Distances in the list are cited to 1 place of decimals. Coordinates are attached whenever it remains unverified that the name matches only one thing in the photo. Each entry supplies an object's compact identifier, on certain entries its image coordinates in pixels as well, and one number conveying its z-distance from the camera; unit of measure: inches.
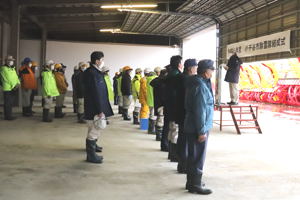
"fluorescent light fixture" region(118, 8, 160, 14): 612.9
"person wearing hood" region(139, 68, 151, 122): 330.2
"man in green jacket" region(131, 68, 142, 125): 383.4
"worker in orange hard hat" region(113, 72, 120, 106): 563.6
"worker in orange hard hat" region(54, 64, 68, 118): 391.5
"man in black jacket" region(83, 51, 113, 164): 197.2
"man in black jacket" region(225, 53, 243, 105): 347.3
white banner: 471.6
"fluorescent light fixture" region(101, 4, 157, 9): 572.1
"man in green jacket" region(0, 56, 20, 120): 349.7
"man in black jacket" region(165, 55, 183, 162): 188.0
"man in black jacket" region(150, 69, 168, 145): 222.2
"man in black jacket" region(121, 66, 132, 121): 394.0
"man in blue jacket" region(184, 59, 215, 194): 147.0
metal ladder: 338.9
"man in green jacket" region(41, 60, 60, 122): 357.7
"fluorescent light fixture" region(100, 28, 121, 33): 861.8
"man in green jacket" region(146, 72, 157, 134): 303.4
